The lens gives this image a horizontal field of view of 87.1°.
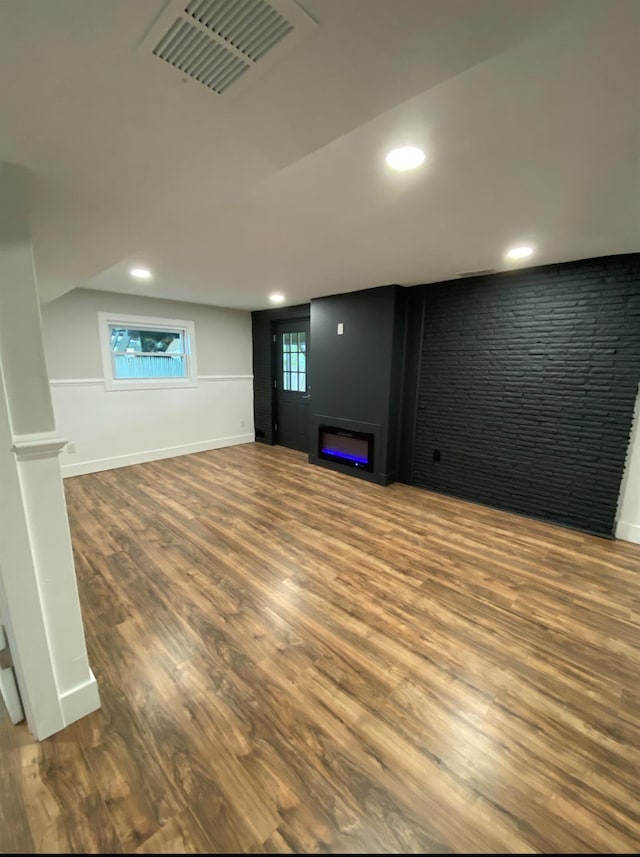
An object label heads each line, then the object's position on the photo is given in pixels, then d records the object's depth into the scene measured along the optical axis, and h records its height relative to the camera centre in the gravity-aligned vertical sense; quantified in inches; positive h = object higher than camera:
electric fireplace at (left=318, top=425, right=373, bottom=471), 167.7 -44.5
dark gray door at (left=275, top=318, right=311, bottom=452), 208.8 -14.9
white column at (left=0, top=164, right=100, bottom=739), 44.8 -23.0
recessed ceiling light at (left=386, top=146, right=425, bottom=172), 52.2 +32.0
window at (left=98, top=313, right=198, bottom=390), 173.5 +3.3
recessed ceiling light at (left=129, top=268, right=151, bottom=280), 124.7 +32.0
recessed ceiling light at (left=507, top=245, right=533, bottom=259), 99.0 +32.7
